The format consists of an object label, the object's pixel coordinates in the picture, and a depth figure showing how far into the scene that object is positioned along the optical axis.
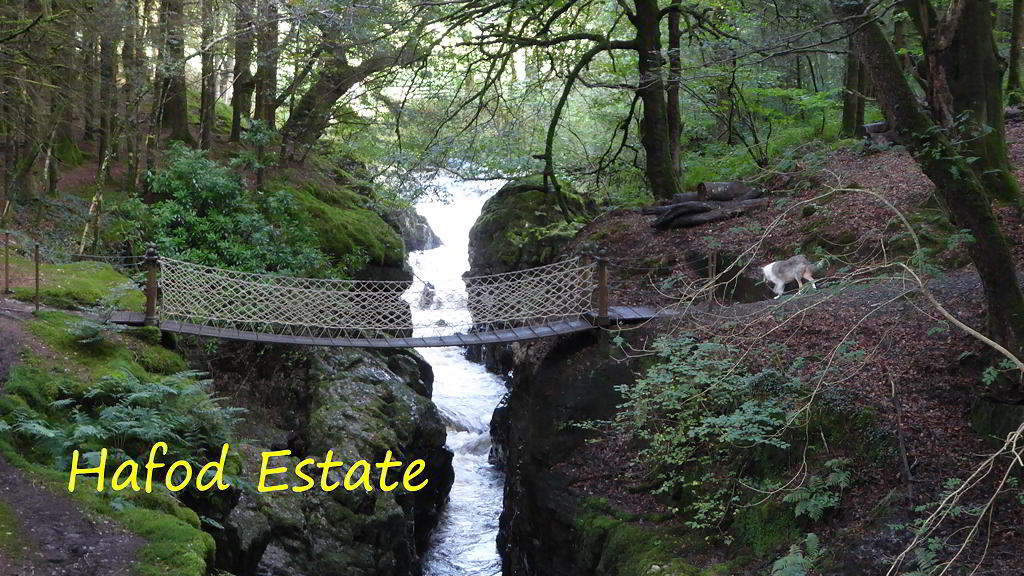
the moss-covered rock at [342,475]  7.04
